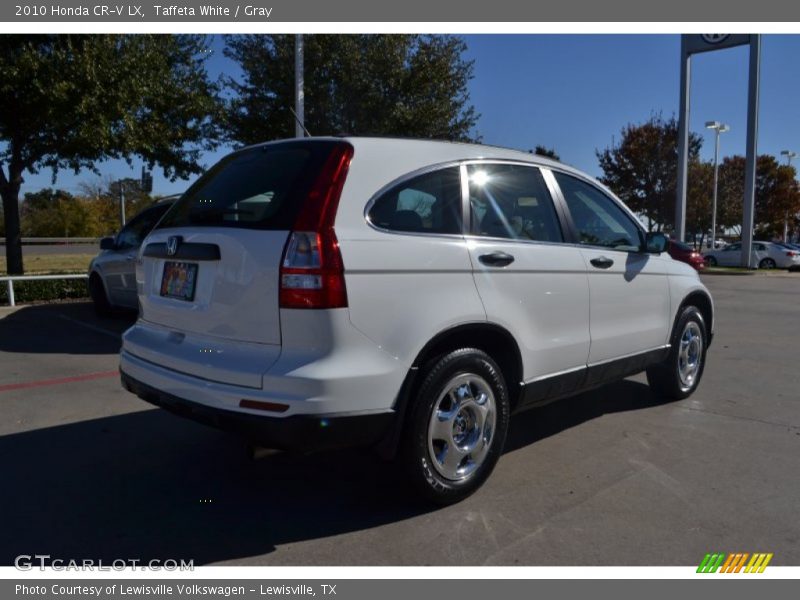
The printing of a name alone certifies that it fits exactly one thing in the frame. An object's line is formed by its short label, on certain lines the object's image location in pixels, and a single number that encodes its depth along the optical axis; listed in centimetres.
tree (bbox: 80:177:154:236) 5928
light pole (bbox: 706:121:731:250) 3644
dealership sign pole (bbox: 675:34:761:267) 2377
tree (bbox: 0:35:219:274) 1189
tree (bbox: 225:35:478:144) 1530
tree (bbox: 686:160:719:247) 4291
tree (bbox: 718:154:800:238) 5550
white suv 296
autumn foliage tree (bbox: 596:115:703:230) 3825
